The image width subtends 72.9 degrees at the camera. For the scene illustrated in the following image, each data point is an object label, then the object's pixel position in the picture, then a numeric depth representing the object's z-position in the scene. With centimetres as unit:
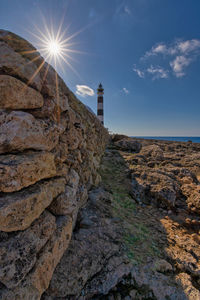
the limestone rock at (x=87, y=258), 201
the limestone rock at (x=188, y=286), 218
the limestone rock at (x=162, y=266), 253
